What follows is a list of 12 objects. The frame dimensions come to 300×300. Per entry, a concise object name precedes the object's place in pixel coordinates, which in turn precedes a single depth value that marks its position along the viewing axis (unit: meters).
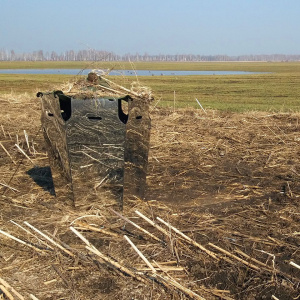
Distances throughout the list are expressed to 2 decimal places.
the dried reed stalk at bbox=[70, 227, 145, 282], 3.47
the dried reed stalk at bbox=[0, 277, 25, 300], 3.14
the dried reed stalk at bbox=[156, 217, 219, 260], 3.87
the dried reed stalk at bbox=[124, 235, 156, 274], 3.36
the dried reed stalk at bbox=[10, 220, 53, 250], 3.96
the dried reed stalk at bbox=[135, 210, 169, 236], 4.00
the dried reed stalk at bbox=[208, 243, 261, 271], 3.66
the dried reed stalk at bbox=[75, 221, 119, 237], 4.33
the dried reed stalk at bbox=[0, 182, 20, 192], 5.76
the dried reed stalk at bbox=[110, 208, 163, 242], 4.09
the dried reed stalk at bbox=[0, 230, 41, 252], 3.93
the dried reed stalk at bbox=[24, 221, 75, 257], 3.79
